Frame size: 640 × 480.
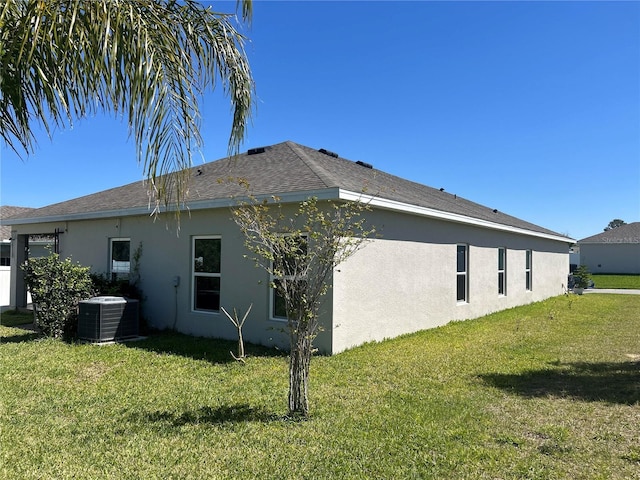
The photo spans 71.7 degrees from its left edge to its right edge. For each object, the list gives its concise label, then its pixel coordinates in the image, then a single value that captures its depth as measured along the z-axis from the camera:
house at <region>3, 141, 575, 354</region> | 8.66
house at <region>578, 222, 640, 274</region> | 42.97
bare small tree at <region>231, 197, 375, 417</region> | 4.76
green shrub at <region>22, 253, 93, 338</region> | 9.32
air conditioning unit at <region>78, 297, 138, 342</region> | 9.01
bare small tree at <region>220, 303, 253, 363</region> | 7.40
